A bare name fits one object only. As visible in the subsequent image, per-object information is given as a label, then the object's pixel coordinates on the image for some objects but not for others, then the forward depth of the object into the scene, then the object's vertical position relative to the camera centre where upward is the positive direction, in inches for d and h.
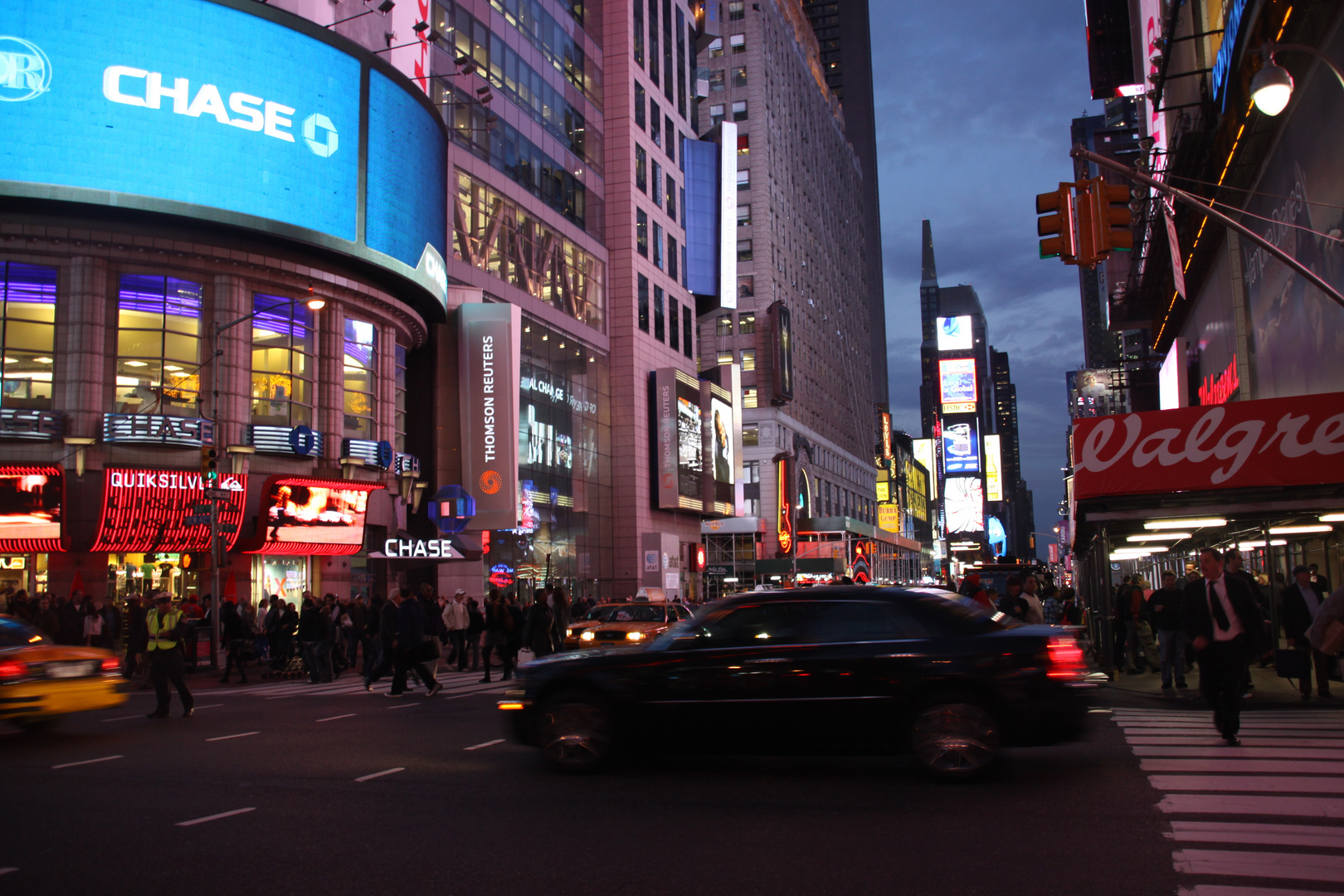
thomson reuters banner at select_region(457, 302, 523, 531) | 1577.3 +238.5
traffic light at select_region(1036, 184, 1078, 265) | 489.1 +153.3
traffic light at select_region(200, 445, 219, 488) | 951.6 +102.6
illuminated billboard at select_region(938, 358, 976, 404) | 7701.8 +1298.3
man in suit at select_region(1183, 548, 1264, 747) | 409.1 -30.0
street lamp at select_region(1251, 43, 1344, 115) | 463.5 +202.5
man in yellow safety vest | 579.5 -37.9
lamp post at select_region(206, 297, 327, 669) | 916.6 +11.4
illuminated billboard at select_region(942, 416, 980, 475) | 7706.7 +787.5
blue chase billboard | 1104.2 +511.8
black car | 339.9 -39.4
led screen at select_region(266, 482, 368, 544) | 1223.5 +72.8
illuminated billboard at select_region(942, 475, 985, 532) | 7135.8 +409.2
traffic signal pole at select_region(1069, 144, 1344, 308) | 478.6 +157.4
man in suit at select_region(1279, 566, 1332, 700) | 566.3 -32.4
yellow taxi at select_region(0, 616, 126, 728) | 473.7 -44.0
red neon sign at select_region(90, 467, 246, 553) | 1104.2 +73.2
